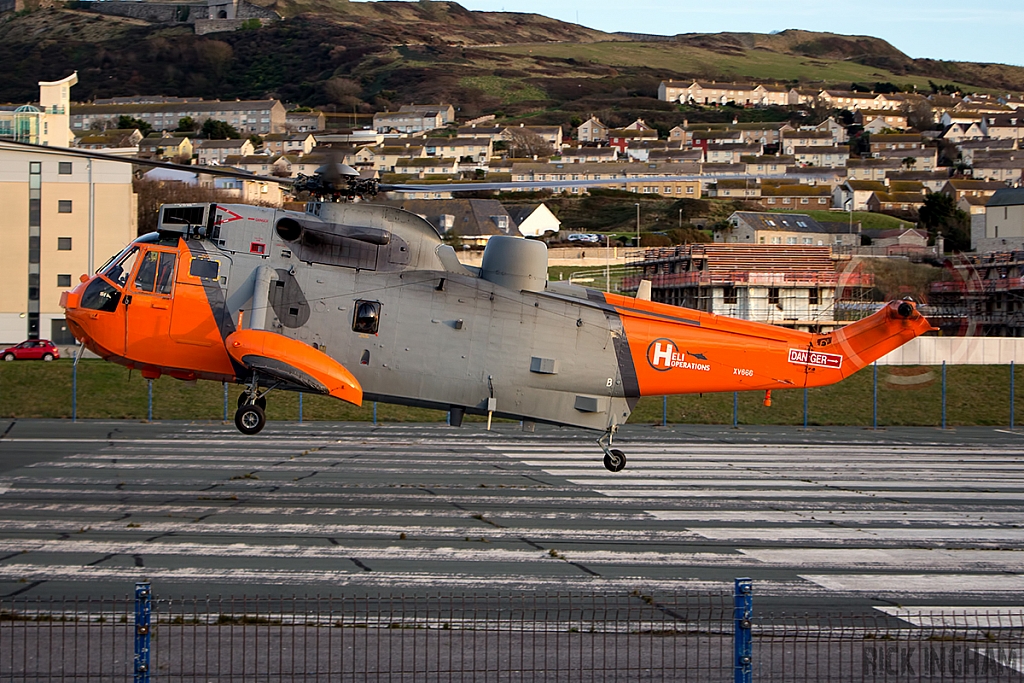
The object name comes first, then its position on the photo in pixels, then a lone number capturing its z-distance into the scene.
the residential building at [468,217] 81.44
